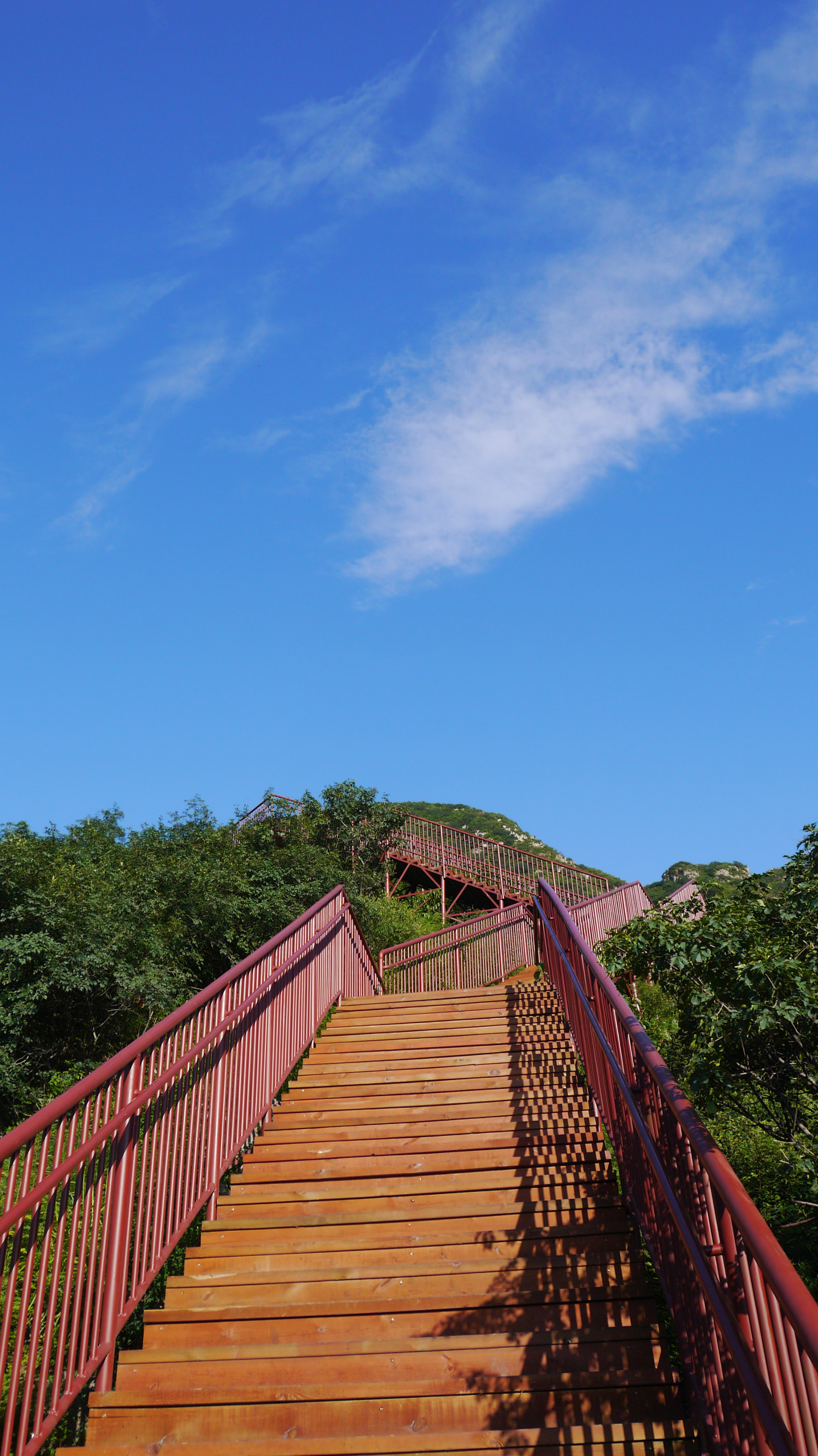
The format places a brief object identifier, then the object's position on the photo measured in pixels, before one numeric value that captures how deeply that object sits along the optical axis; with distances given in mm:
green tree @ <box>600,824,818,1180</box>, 5781
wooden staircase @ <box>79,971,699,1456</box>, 3348
